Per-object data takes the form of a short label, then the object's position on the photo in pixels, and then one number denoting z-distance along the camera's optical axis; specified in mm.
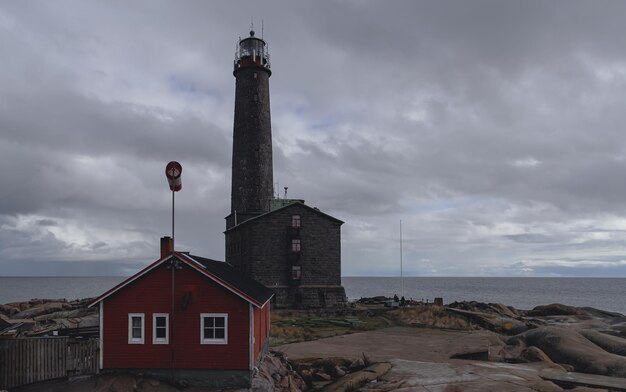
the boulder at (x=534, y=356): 27505
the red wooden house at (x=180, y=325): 21703
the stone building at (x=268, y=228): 50500
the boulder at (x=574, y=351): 25125
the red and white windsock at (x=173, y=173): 21859
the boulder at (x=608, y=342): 29534
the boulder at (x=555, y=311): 59125
